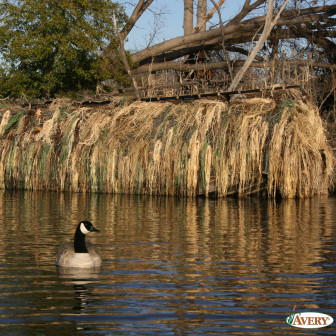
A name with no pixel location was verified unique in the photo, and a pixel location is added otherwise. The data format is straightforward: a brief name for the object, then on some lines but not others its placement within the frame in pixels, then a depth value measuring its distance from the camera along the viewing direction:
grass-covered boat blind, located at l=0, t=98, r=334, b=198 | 21.34
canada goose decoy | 9.80
